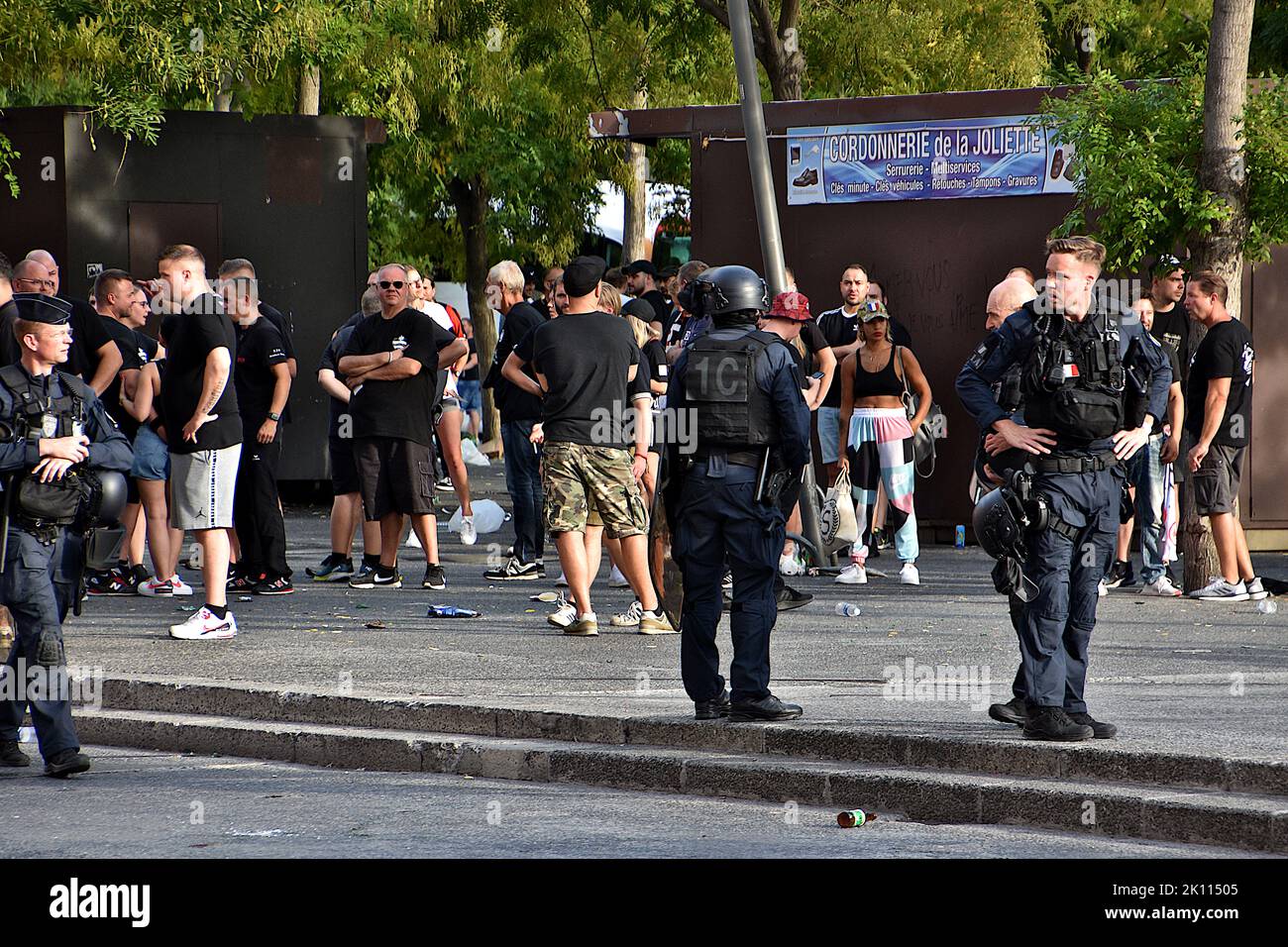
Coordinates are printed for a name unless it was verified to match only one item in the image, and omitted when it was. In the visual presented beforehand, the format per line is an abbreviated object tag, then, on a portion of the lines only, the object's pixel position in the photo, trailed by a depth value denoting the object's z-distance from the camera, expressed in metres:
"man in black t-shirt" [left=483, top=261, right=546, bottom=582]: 12.97
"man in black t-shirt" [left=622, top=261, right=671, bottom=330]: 14.09
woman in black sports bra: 12.89
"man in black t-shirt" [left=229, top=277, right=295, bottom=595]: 12.41
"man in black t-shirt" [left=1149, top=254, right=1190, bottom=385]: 12.60
